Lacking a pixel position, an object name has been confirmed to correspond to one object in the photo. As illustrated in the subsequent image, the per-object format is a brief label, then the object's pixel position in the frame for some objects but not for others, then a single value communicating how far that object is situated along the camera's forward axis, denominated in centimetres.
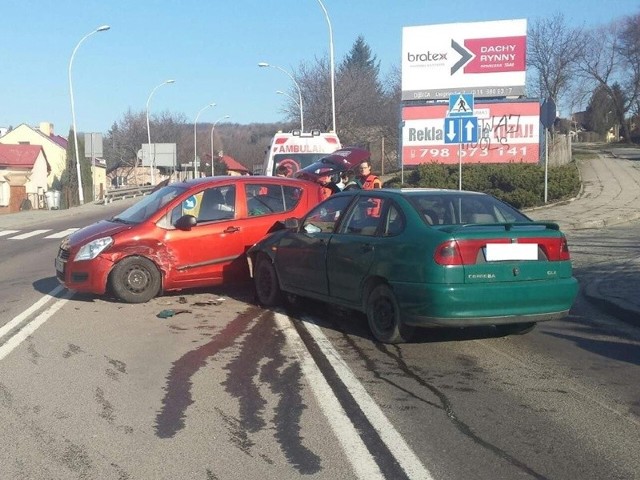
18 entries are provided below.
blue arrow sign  1691
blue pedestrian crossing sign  1697
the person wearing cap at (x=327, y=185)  1144
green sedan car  679
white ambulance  1881
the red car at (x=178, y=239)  970
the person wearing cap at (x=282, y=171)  1653
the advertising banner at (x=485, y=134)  3203
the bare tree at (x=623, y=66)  6184
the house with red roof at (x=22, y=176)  4519
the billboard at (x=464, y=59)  3347
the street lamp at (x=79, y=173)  4373
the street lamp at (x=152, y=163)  6193
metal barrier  5041
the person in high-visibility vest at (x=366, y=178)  1215
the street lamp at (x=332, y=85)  3047
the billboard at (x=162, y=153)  6206
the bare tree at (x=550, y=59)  5446
